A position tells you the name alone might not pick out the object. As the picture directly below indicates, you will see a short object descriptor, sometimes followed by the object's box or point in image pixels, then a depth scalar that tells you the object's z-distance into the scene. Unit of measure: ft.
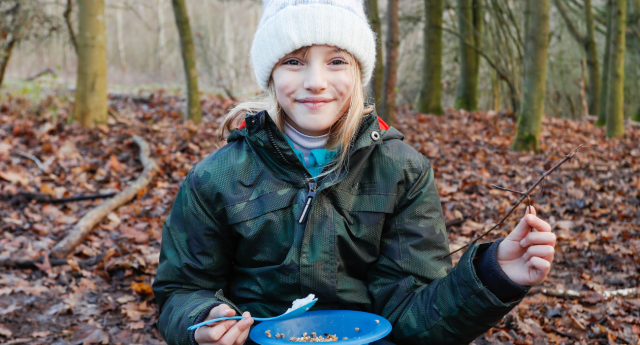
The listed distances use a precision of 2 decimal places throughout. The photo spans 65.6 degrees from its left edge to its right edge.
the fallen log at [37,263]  12.42
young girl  6.33
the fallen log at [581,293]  10.55
